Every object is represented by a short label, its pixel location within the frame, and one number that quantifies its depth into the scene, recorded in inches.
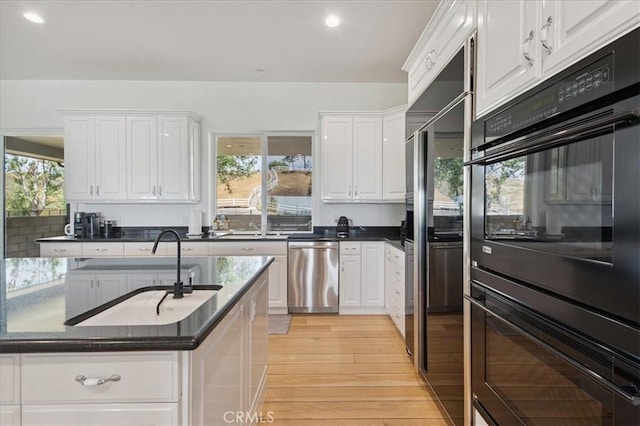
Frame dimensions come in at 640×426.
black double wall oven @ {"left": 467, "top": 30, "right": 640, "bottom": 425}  30.6
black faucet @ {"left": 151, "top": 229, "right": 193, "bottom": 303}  56.6
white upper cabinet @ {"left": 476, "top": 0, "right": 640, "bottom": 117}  33.4
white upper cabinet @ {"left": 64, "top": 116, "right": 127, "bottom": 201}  159.8
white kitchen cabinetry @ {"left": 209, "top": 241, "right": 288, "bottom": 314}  154.8
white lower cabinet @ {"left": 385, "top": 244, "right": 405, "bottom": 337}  122.0
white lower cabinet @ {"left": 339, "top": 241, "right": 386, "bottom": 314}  156.9
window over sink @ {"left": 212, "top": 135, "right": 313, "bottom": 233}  182.7
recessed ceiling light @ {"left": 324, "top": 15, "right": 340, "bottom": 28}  116.6
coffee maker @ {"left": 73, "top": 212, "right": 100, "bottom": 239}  166.7
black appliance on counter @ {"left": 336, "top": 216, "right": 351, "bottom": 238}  167.5
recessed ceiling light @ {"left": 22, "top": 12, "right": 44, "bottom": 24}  116.4
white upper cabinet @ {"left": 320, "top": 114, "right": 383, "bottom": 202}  162.6
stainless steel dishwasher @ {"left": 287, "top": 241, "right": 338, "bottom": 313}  155.1
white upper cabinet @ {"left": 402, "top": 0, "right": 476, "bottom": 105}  67.6
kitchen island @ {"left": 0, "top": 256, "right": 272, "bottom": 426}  36.1
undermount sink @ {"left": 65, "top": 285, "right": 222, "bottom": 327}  47.8
